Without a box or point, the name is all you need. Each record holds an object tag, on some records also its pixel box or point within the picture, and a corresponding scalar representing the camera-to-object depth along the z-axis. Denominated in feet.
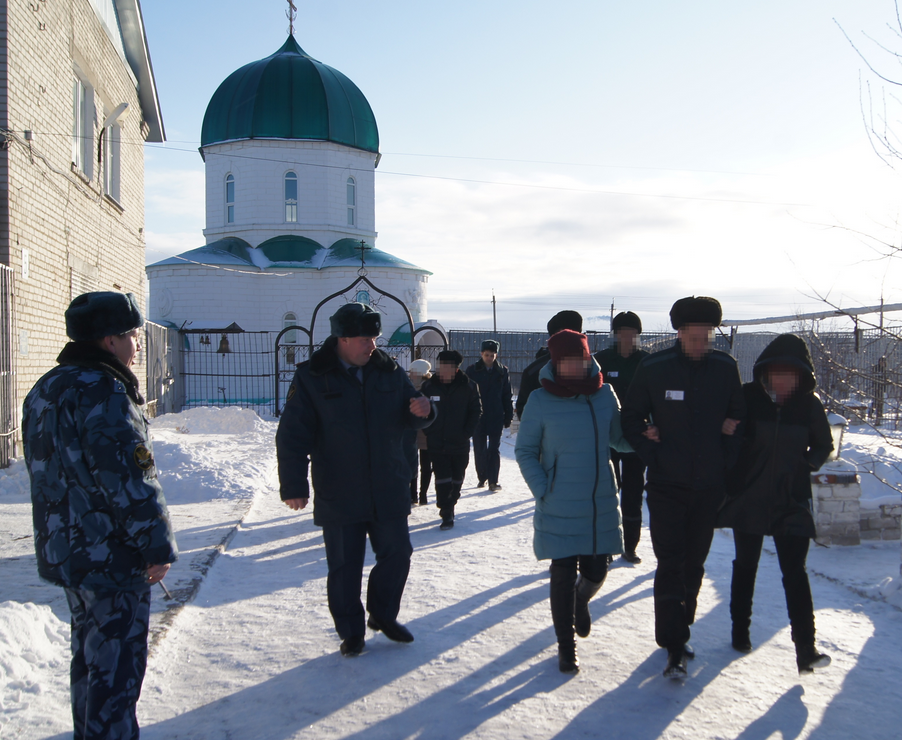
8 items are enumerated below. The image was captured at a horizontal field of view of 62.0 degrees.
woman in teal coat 12.19
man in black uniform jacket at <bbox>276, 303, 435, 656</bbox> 12.57
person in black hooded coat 12.21
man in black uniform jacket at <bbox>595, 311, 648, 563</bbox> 18.81
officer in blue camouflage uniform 8.30
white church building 90.79
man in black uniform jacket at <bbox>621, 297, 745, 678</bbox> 12.33
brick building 29.78
